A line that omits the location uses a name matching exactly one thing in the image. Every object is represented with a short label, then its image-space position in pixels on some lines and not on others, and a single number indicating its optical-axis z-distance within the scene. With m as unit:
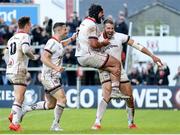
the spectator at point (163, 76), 33.72
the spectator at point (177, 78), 34.97
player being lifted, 19.28
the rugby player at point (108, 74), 19.78
